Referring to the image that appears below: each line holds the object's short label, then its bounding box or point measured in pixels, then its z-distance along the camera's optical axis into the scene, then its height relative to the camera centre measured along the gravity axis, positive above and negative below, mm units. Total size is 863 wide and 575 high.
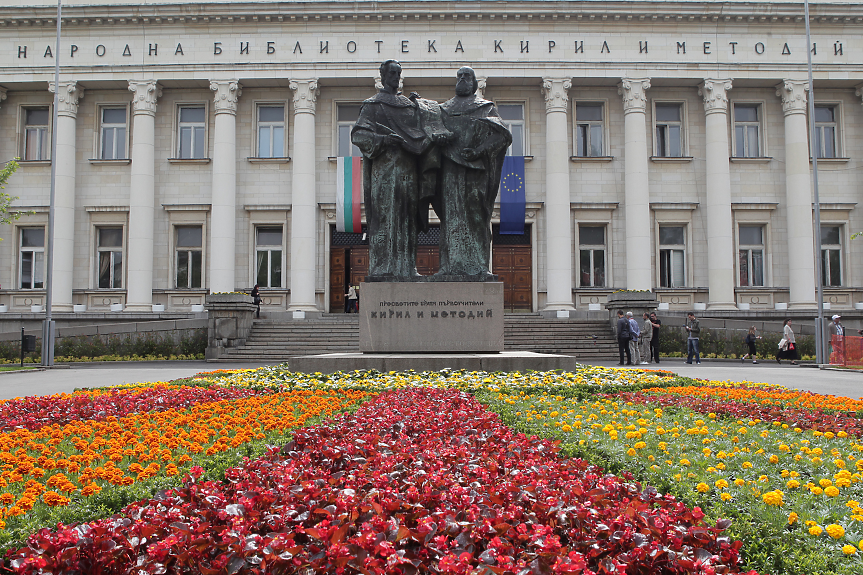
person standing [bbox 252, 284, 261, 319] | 28969 +492
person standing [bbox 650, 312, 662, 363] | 22547 -1091
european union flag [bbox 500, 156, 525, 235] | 31078 +5408
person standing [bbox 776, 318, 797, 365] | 22625 -1272
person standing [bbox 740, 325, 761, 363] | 23625 -1110
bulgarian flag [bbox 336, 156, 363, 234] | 30312 +5238
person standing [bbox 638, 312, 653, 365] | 22511 -1009
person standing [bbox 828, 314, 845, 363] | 20047 -893
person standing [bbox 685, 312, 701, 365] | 22562 -995
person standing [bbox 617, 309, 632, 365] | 20797 -800
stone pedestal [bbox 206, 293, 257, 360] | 25000 -383
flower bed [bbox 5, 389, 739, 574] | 2525 -929
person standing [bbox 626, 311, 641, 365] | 20906 -902
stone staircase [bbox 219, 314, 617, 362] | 24172 -1098
